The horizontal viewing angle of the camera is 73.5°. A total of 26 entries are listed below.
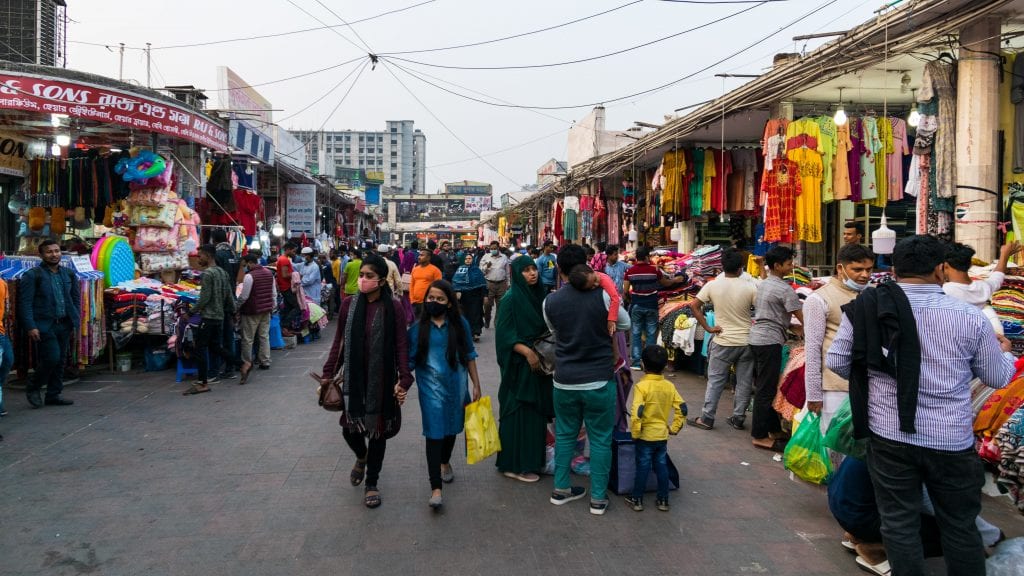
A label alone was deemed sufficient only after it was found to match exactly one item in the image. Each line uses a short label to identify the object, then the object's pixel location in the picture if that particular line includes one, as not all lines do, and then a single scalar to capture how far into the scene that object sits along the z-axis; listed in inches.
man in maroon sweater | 367.6
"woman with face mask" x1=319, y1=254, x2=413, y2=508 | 173.6
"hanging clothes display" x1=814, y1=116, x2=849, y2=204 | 336.5
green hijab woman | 196.1
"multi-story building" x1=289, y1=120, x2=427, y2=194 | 5211.6
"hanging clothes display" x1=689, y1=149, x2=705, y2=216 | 497.4
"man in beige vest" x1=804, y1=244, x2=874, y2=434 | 171.5
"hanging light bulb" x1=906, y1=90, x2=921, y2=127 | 280.7
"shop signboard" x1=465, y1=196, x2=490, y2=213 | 3211.1
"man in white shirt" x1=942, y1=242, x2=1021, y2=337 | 205.9
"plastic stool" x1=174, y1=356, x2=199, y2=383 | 350.6
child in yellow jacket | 178.2
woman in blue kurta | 178.7
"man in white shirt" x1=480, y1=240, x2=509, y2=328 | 541.0
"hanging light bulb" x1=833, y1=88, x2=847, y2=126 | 318.0
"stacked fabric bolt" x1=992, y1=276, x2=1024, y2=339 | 221.3
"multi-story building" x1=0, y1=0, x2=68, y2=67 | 558.6
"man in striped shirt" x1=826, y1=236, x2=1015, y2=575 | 117.3
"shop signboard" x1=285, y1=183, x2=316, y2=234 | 737.6
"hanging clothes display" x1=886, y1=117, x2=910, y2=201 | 332.0
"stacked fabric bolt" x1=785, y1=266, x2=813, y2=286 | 327.6
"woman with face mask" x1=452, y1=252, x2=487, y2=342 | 453.1
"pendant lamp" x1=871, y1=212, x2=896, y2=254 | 298.7
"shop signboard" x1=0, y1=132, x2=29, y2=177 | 422.6
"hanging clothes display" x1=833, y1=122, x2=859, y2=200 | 335.0
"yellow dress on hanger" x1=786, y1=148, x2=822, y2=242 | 339.3
